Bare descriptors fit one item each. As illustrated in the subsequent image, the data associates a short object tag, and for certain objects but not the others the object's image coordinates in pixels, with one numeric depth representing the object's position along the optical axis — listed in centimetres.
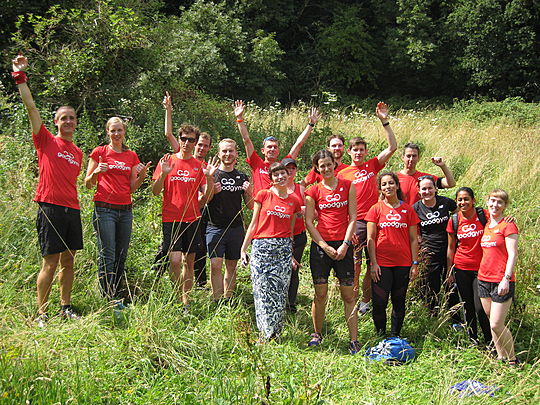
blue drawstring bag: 434
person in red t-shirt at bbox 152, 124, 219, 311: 493
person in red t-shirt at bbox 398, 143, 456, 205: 549
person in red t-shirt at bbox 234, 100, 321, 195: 536
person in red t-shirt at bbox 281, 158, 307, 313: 516
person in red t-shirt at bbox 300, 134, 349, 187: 554
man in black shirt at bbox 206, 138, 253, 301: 521
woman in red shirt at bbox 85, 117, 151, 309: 476
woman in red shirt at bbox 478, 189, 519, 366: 434
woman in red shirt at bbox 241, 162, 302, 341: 452
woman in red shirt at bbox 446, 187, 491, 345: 482
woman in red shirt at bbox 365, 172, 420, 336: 476
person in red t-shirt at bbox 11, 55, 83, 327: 435
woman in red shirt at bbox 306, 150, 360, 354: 459
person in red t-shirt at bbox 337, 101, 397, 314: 539
